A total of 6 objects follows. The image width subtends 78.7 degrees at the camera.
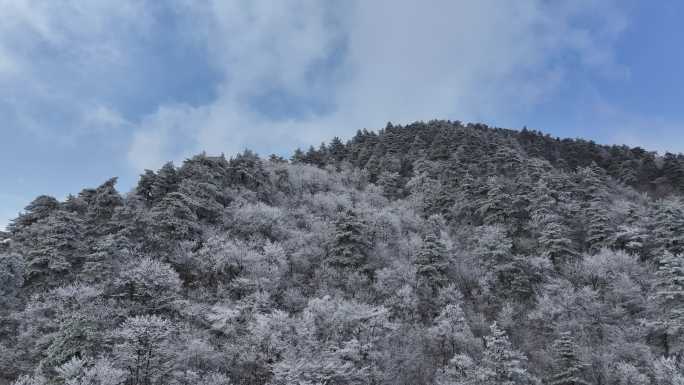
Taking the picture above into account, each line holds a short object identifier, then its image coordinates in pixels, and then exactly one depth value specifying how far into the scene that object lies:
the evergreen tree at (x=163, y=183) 53.44
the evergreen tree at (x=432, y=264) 44.44
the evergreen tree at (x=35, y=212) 47.75
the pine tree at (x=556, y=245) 48.22
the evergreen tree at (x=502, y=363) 29.94
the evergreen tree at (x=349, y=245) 45.83
